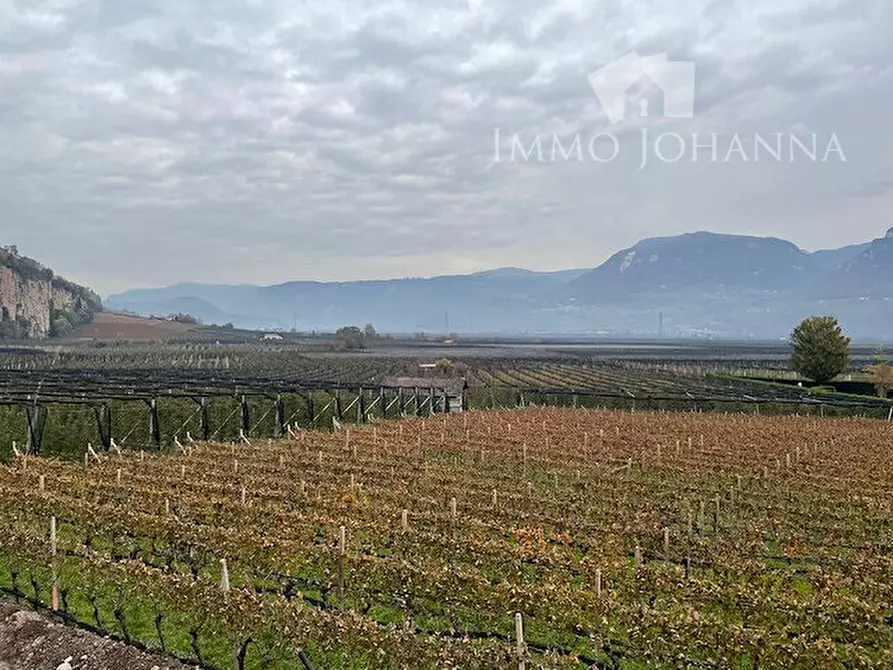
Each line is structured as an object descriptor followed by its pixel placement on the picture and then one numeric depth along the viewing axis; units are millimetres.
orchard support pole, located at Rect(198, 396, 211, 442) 37394
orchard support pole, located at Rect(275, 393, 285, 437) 41594
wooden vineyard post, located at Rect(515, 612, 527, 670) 10491
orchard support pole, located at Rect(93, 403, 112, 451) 34031
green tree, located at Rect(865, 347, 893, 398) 62259
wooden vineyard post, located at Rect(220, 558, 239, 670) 12266
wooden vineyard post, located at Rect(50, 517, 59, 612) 15125
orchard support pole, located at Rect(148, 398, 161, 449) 35328
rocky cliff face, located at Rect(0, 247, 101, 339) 179125
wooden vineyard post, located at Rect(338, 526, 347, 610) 14091
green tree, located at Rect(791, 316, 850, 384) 68562
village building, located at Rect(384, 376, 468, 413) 67312
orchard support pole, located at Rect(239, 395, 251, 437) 39831
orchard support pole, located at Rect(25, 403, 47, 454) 33406
